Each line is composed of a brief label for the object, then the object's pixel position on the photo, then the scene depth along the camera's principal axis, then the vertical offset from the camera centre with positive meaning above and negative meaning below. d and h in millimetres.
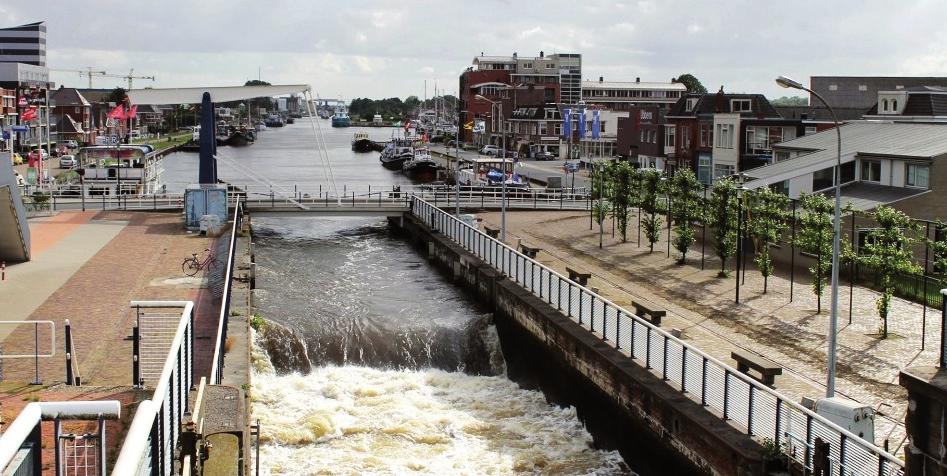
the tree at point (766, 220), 33094 -2399
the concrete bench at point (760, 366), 19719 -4116
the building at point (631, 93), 163750 +7993
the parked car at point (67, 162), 102062 -2199
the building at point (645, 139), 84812 +486
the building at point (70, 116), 144000 +3174
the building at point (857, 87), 93062 +5181
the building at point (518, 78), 147750 +9398
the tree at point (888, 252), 26344 -2602
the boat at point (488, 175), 76062 -2362
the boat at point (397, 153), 119312 -1288
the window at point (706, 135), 72875 +704
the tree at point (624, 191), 46406 -2032
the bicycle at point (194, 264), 34844 -4103
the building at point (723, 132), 64875 +885
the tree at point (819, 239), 29614 -2597
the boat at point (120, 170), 65312 -2009
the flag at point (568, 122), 83069 +1693
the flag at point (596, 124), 73688 +1403
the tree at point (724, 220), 36094 -2520
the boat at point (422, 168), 104562 -2482
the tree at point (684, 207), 39531 -2332
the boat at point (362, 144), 169875 -354
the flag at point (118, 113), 70438 +1722
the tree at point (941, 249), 25502 -2451
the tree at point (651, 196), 43312 -2115
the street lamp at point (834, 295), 18047 -2634
